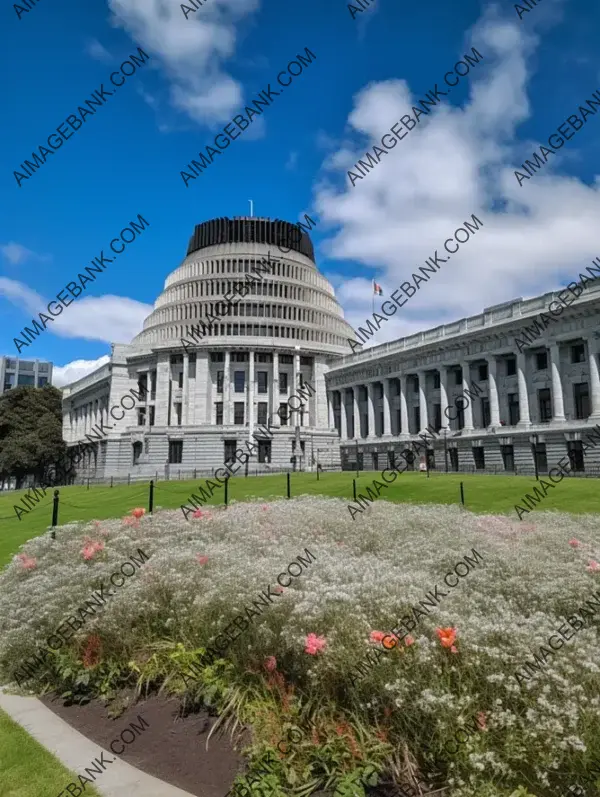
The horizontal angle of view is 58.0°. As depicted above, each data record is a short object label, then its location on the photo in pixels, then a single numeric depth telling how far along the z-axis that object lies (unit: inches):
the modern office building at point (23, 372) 6176.2
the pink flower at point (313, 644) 280.2
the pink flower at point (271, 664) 307.9
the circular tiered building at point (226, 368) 3139.8
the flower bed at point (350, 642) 239.9
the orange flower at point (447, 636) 267.1
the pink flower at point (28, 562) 468.8
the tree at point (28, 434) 3216.0
